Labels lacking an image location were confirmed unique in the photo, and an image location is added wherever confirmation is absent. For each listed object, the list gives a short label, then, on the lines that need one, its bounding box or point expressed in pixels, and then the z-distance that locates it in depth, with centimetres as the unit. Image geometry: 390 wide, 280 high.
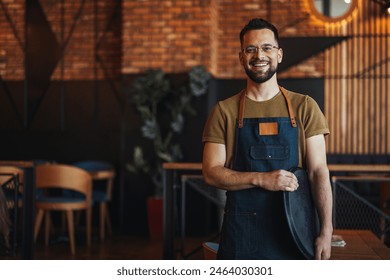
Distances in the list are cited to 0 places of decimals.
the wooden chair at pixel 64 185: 557
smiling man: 179
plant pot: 636
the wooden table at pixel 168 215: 442
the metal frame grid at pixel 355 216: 459
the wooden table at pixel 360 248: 231
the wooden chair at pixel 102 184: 635
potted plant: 635
